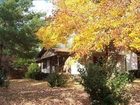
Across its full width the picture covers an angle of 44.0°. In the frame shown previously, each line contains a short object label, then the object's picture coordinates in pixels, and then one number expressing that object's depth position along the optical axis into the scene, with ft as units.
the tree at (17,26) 55.35
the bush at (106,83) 26.89
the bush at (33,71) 68.40
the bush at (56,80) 42.94
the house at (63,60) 66.75
